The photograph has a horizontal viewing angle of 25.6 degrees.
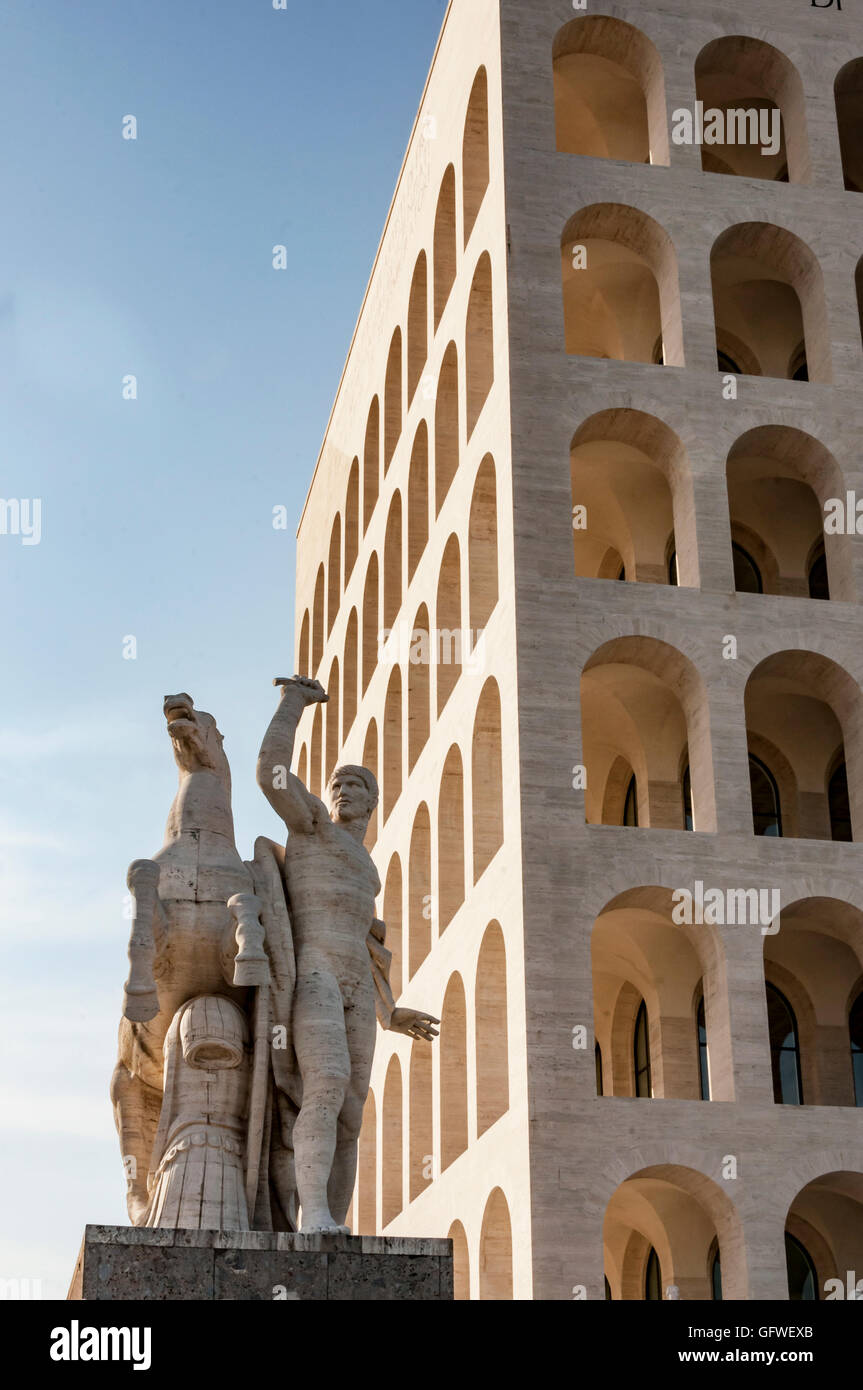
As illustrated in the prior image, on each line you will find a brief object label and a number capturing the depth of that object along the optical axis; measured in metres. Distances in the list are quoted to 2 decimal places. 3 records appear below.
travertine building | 27.28
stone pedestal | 10.68
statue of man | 12.11
